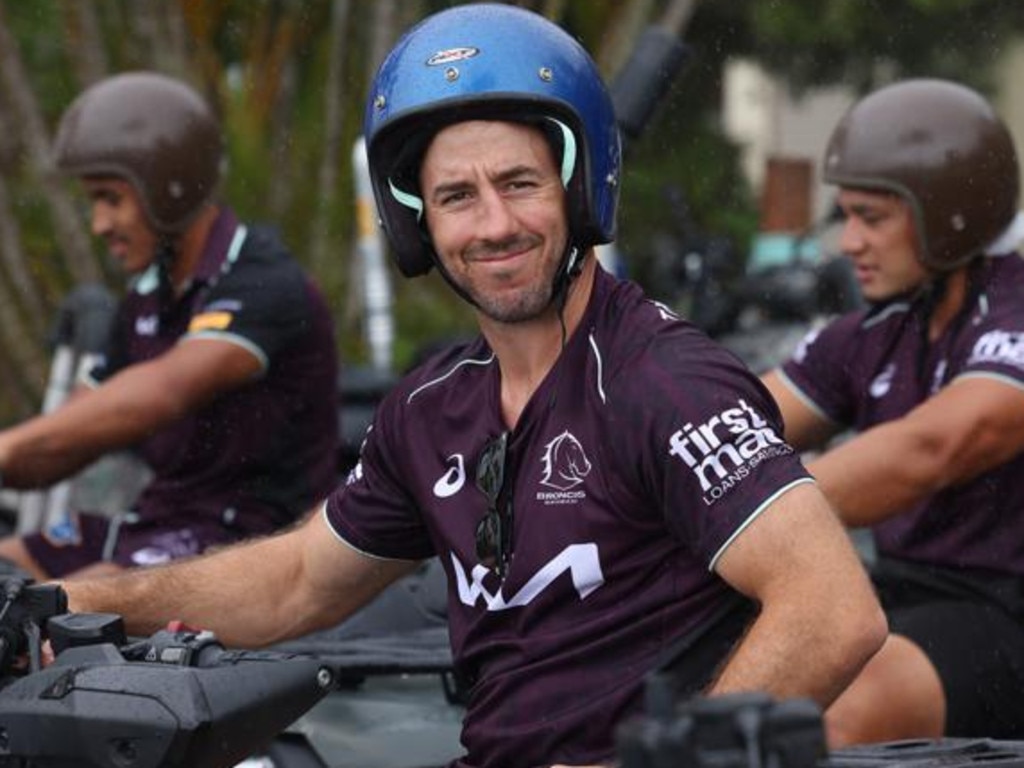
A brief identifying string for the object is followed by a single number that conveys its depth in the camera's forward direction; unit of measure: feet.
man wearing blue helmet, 10.65
